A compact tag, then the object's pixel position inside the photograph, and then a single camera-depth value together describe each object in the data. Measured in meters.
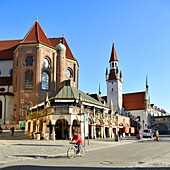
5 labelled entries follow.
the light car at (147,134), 50.34
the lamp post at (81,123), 35.03
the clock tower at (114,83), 94.83
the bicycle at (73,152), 14.72
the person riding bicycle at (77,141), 15.58
